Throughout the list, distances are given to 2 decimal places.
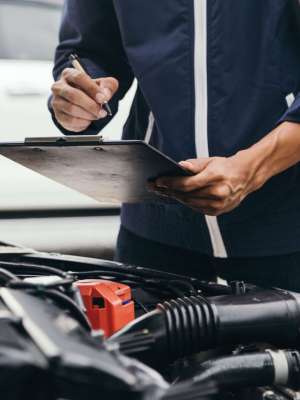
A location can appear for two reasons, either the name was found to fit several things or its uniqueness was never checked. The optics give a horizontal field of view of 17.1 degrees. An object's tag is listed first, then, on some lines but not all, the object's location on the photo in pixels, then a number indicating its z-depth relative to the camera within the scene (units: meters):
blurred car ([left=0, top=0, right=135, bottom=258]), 3.67
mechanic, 1.64
